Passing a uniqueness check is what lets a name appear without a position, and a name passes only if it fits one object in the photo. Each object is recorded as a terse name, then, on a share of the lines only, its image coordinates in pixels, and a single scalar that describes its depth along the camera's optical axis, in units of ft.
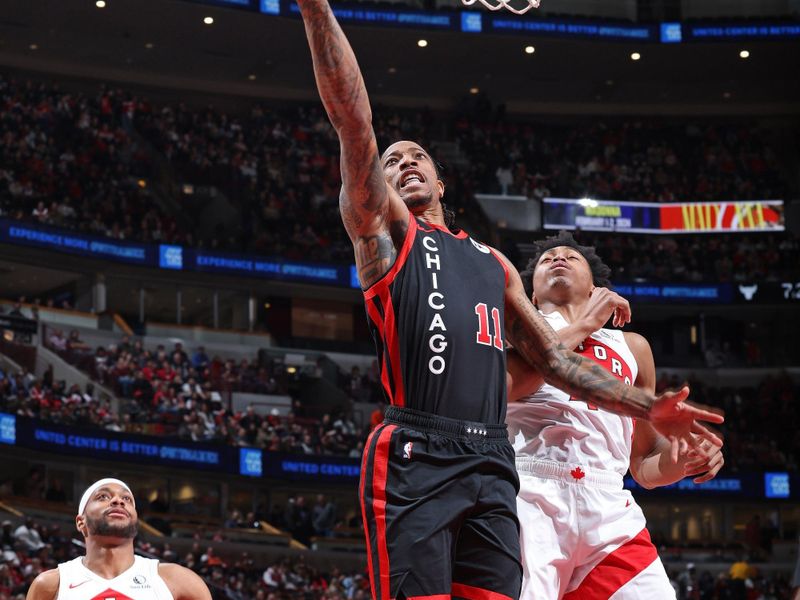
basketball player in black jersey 25.68
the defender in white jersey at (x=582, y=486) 33.73
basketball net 33.74
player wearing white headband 43.98
